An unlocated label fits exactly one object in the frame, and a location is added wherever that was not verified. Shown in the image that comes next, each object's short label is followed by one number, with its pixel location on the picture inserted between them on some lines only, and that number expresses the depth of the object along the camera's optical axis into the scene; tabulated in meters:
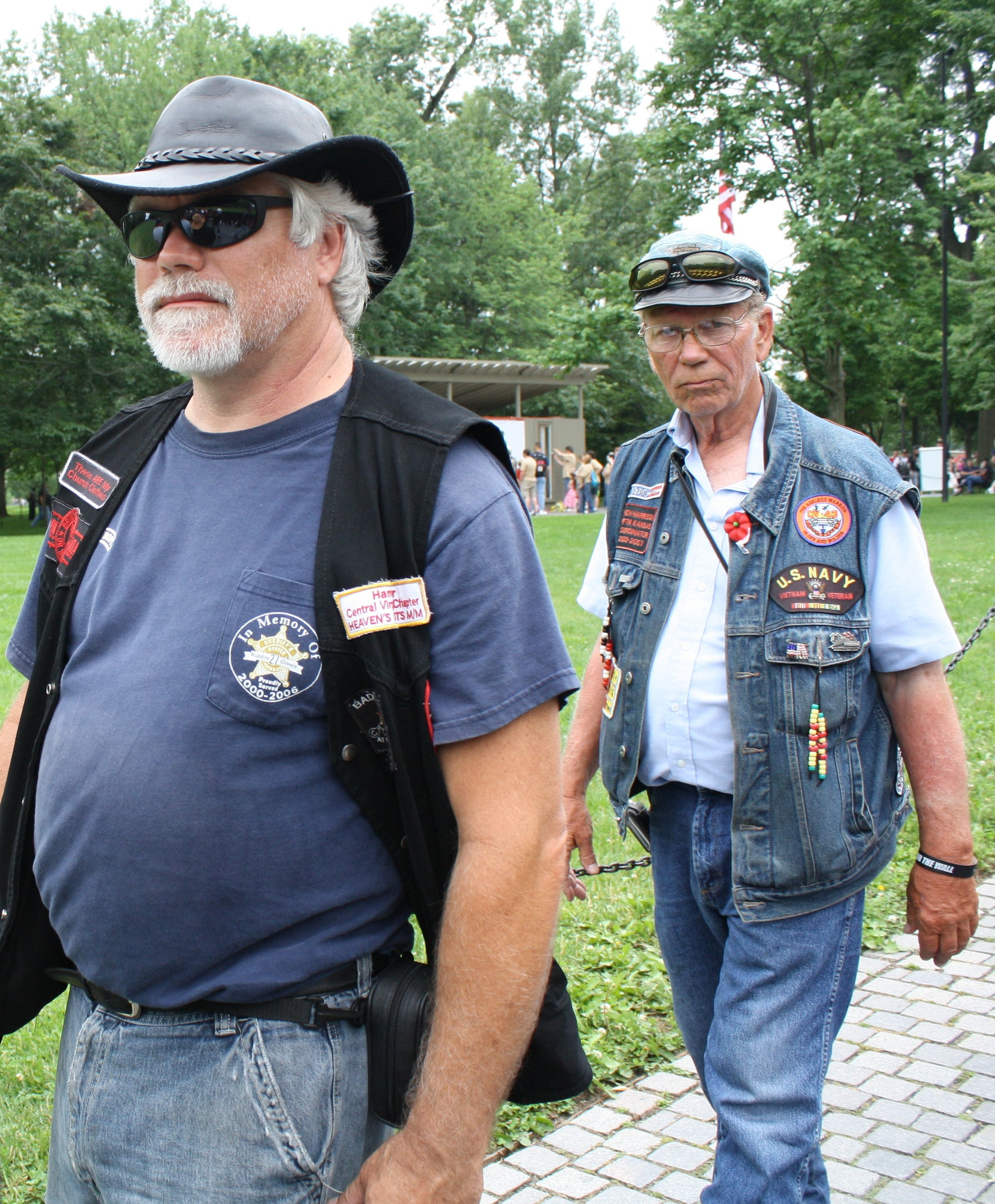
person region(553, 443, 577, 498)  33.12
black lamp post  28.41
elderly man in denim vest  2.51
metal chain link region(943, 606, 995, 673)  4.45
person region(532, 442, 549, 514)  32.00
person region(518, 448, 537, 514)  27.92
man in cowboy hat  1.64
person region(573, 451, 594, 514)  30.22
